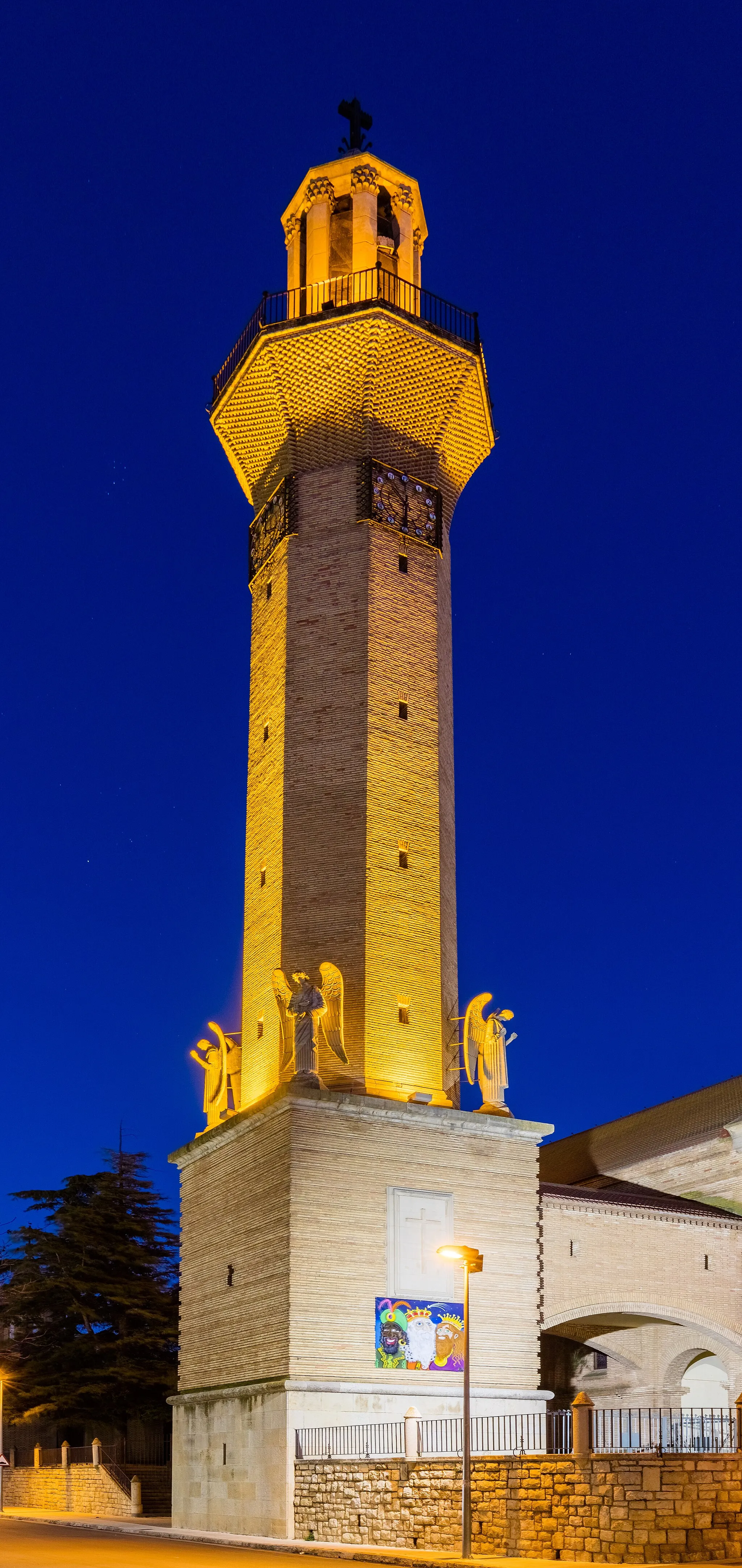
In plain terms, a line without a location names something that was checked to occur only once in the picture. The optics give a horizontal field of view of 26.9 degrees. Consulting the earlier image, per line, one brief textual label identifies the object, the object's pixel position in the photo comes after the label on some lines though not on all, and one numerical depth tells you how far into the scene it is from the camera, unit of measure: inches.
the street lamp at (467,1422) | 714.2
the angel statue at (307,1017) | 1017.5
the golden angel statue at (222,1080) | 1149.7
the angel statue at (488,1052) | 1080.8
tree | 1686.8
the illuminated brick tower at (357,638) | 1096.2
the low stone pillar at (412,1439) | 828.0
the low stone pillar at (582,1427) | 708.0
